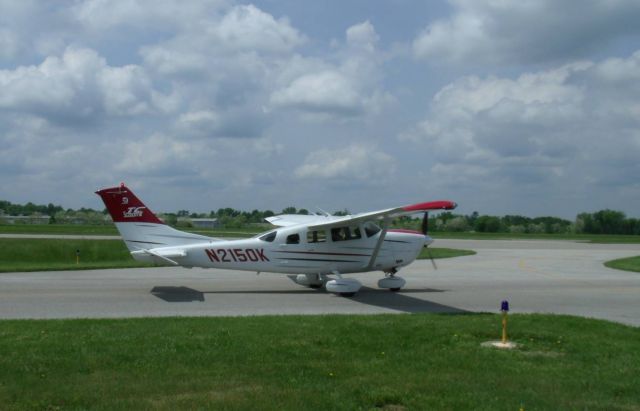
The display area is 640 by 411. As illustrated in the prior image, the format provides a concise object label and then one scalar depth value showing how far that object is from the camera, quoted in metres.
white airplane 16.19
